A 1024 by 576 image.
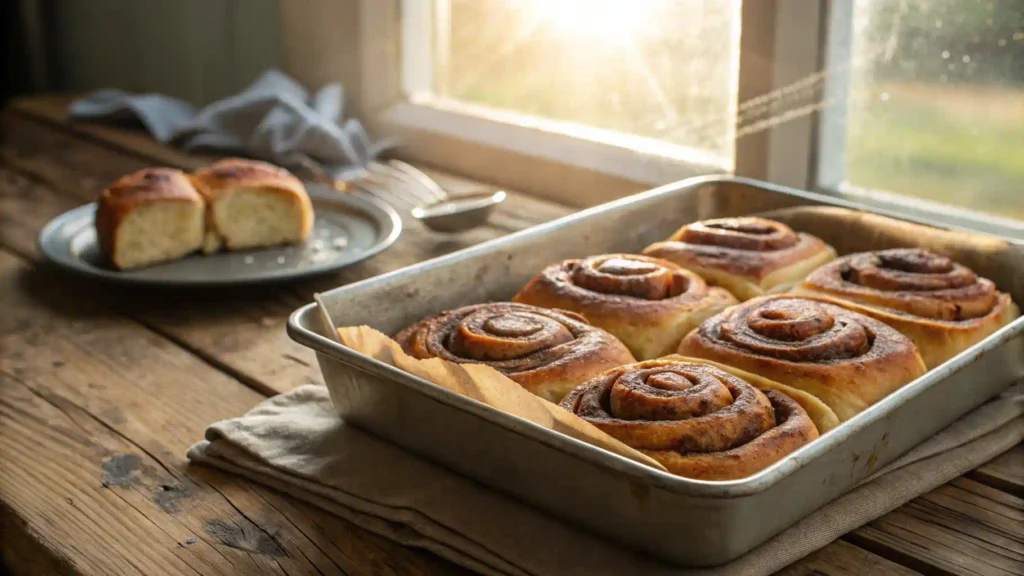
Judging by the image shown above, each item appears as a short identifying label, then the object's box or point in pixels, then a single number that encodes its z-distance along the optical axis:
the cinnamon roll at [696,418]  0.77
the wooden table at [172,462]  0.82
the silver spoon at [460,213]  1.54
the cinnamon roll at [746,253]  1.14
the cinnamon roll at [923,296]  0.99
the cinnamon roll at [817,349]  0.89
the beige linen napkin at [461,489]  0.78
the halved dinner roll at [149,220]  1.39
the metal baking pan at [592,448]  0.70
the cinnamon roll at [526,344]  0.91
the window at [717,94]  1.41
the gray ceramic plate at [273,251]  1.33
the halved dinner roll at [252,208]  1.48
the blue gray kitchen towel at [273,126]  1.94
